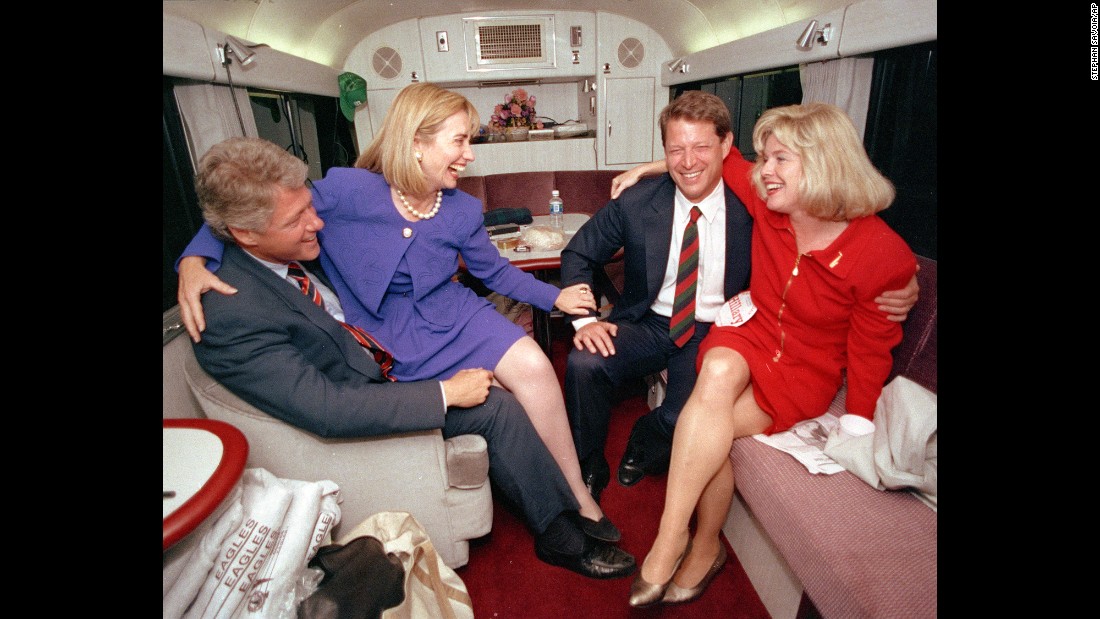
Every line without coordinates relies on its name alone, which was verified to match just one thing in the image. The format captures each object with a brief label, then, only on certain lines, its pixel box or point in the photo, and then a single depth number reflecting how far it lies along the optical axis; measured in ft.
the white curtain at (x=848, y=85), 9.80
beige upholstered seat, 4.94
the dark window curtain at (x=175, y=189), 8.21
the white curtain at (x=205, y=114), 8.73
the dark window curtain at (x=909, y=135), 9.12
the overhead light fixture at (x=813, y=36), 9.55
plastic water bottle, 12.82
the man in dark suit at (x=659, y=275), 6.71
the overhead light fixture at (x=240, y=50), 9.36
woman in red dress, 5.31
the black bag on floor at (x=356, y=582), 3.97
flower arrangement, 19.24
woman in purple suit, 6.19
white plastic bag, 3.68
